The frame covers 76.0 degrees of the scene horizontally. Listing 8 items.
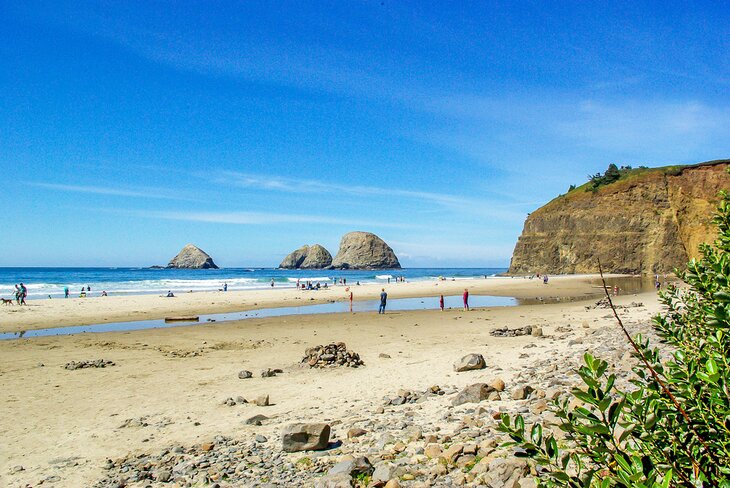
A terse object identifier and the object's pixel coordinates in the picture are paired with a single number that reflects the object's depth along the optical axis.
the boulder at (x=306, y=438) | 7.60
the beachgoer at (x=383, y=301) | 33.84
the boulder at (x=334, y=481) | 6.15
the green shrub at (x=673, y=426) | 2.21
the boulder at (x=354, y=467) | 6.48
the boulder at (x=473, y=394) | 9.47
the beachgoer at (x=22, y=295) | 39.92
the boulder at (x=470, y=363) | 12.87
